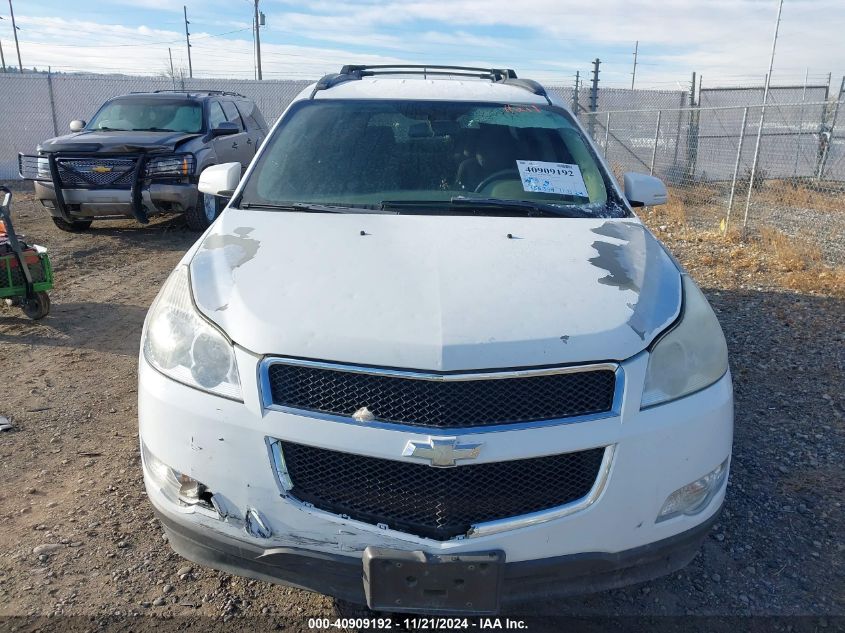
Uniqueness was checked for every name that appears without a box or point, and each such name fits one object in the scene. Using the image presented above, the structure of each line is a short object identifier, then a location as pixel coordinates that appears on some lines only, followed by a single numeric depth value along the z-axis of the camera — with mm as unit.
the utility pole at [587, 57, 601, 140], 15290
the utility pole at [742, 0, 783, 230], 8766
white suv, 1929
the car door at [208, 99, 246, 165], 9375
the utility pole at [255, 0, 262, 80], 32766
